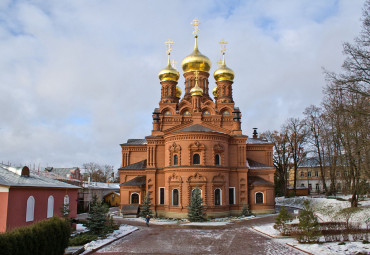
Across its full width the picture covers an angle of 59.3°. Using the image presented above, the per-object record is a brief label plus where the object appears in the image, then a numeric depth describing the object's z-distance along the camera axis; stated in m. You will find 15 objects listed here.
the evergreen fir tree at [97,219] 18.38
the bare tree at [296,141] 41.16
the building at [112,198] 45.53
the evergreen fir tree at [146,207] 28.83
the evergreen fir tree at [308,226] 15.39
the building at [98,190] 37.87
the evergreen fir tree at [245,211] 30.01
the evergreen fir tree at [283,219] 18.00
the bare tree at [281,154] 43.53
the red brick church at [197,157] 28.75
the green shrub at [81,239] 16.02
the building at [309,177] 56.86
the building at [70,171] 52.37
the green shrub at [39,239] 9.25
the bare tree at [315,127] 34.75
